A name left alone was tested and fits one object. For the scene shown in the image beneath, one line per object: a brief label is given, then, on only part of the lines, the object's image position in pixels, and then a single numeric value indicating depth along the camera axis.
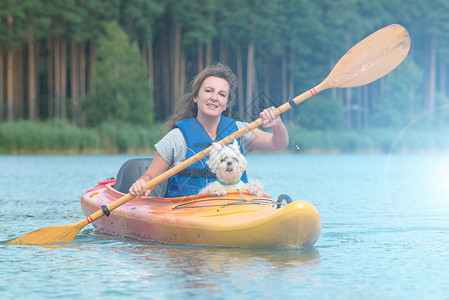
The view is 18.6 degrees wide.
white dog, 10.72
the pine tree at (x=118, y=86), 61.04
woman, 11.39
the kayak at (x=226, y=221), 10.46
